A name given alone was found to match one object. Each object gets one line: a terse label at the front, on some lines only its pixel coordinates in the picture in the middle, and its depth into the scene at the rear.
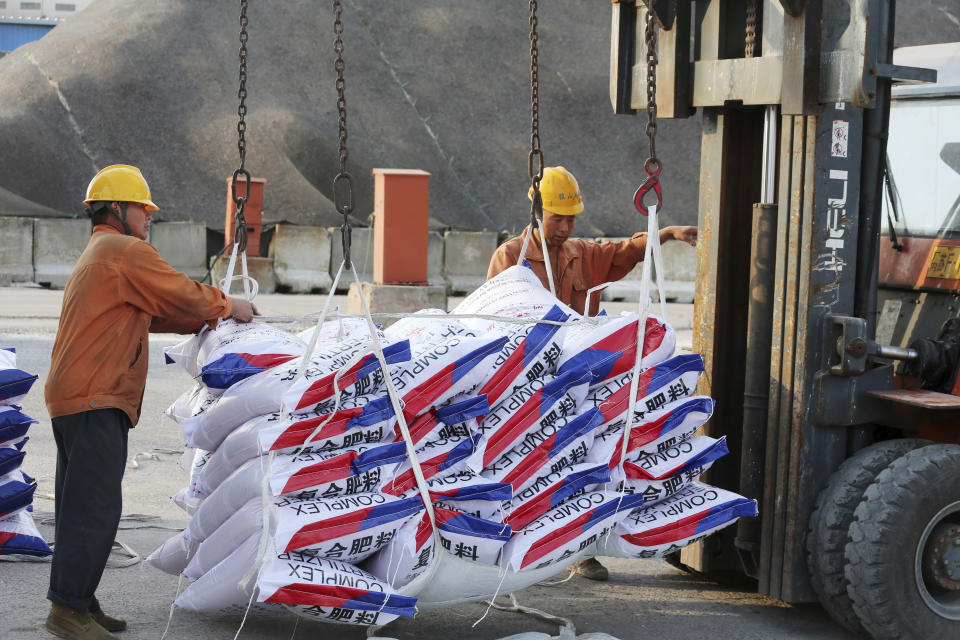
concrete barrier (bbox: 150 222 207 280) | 19.58
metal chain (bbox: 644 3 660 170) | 4.19
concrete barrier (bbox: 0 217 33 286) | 18.39
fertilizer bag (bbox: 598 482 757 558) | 4.27
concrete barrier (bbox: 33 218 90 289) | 18.53
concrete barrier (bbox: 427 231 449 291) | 19.84
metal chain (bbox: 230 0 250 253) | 4.67
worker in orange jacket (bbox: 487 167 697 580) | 5.81
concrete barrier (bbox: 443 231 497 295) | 19.91
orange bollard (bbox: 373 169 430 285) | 13.86
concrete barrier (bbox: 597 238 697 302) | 19.86
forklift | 4.38
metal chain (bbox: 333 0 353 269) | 4.39
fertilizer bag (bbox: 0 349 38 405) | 5.26
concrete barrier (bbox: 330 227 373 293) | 19.28
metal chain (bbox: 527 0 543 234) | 4.46
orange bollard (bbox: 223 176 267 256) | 17.80
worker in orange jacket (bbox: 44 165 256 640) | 4.29
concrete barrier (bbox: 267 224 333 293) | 19.22
